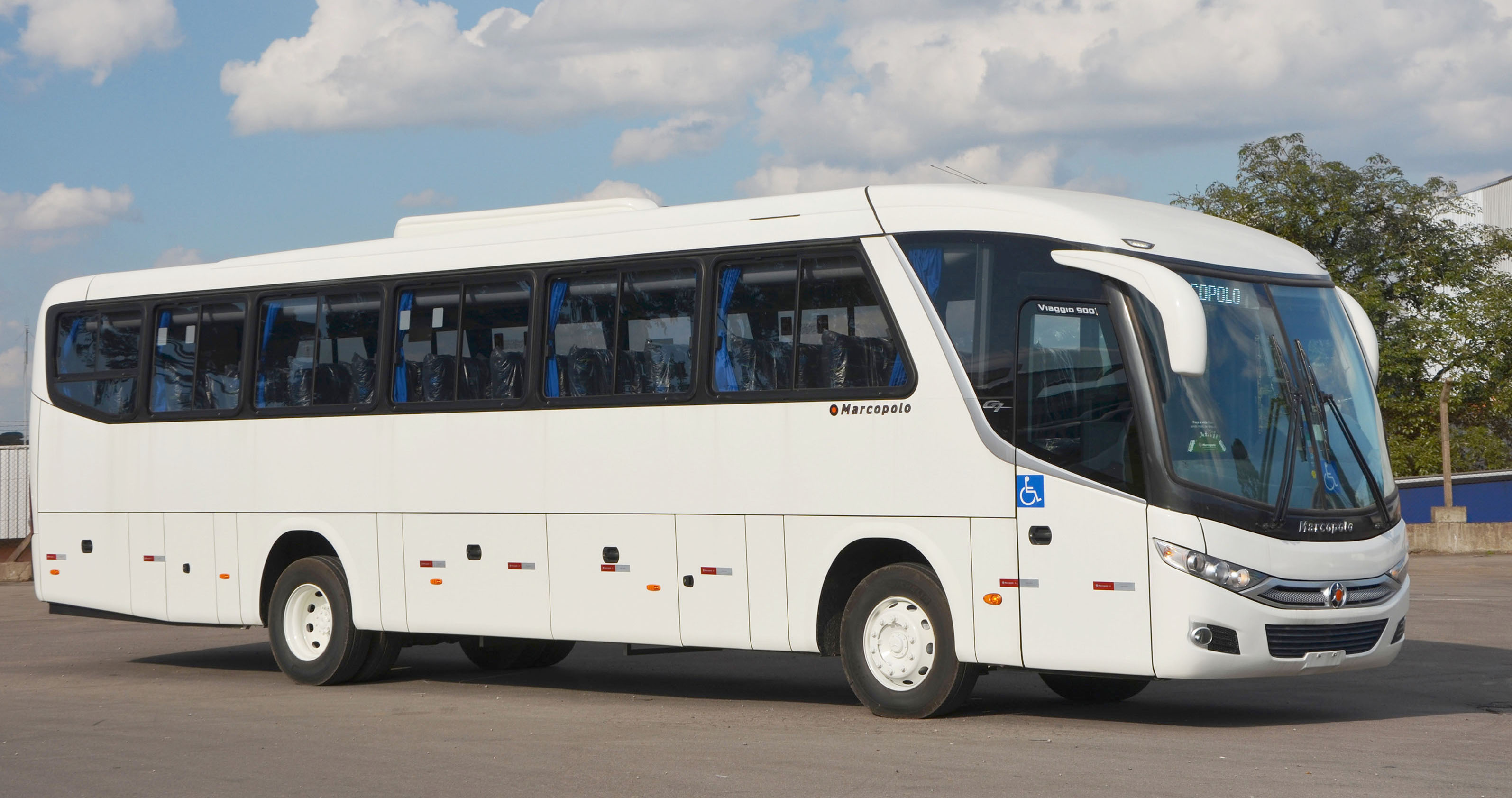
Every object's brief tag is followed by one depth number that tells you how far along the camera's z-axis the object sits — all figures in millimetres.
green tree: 46344
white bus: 9992
